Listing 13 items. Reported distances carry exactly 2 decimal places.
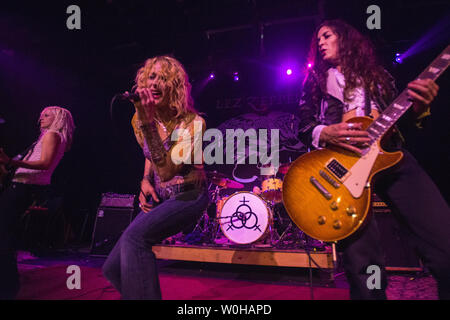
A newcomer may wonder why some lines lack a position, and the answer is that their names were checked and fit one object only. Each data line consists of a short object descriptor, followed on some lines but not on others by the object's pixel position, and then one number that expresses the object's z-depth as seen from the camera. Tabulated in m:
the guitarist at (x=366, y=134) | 1.44
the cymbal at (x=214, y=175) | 4.87
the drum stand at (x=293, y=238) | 4.56
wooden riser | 3.79
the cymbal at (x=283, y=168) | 4.73
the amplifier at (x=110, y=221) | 5.46
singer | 1.42
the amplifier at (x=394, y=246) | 4.02
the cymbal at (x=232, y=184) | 5.20
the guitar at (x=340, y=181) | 1.49
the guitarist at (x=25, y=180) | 2.50
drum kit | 4.64
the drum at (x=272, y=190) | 4.84
